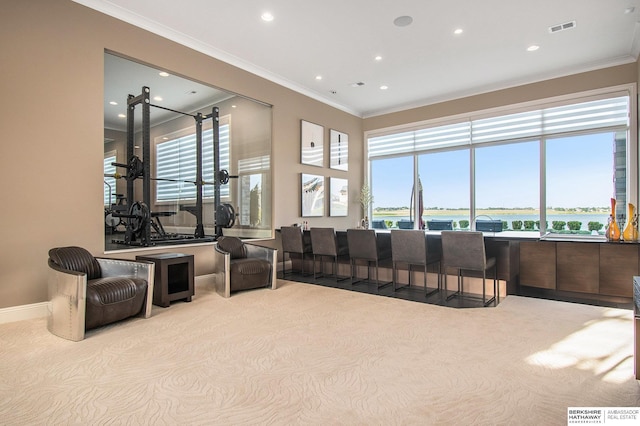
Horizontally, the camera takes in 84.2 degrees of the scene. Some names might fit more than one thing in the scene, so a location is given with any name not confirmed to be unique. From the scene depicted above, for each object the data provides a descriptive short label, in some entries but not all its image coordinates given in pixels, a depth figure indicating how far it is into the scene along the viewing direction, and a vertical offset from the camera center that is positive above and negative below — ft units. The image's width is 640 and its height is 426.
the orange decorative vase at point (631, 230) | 14.48 -0.73
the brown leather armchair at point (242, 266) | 15.83 -2.42
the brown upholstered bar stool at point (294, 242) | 19.95 -1.63
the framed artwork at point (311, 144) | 23.58 +4.82
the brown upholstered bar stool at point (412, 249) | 15.69 -1.64
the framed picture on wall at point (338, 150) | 26.16 +4.83
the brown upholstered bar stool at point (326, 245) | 18.69 -1.71
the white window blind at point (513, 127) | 19.81 +5.56
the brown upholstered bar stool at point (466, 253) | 14.10 -1.63
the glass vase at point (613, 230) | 14.71 -0.74
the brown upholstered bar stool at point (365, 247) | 17.35 -1.70
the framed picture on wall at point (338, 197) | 26.16 +1.27
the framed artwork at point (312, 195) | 23.68 +1.28
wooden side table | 13.93 -2.58
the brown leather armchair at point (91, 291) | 10.37 -2.41
